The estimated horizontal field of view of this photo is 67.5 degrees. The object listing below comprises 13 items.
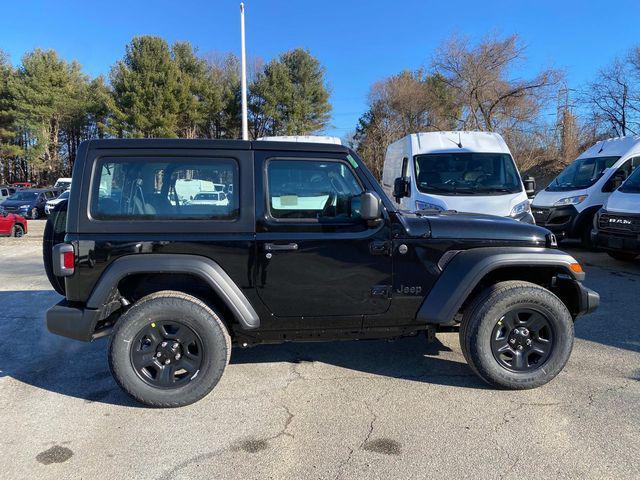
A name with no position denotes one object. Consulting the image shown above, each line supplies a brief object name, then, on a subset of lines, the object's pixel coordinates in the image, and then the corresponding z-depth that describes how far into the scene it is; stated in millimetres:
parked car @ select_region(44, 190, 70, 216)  23977
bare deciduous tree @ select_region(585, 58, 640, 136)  24016
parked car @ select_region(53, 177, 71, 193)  32037
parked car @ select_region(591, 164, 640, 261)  7633
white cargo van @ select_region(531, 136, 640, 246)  10125
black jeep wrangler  3414
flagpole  18428
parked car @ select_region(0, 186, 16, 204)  25822
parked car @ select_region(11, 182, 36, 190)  36922
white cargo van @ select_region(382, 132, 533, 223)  7805
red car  14359
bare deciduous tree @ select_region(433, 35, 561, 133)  26328
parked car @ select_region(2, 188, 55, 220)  22953
